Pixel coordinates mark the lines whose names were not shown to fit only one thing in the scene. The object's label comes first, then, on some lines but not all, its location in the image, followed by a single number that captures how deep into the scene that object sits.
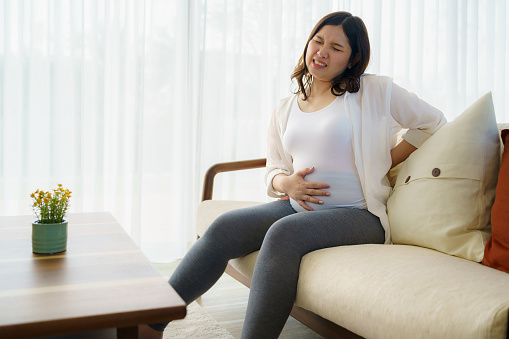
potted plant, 1.32
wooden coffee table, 0.91
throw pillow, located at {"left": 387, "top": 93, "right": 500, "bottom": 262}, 1.43
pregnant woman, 1.49
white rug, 1.86
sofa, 1.00
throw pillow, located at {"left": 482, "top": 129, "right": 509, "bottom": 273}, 1.27
